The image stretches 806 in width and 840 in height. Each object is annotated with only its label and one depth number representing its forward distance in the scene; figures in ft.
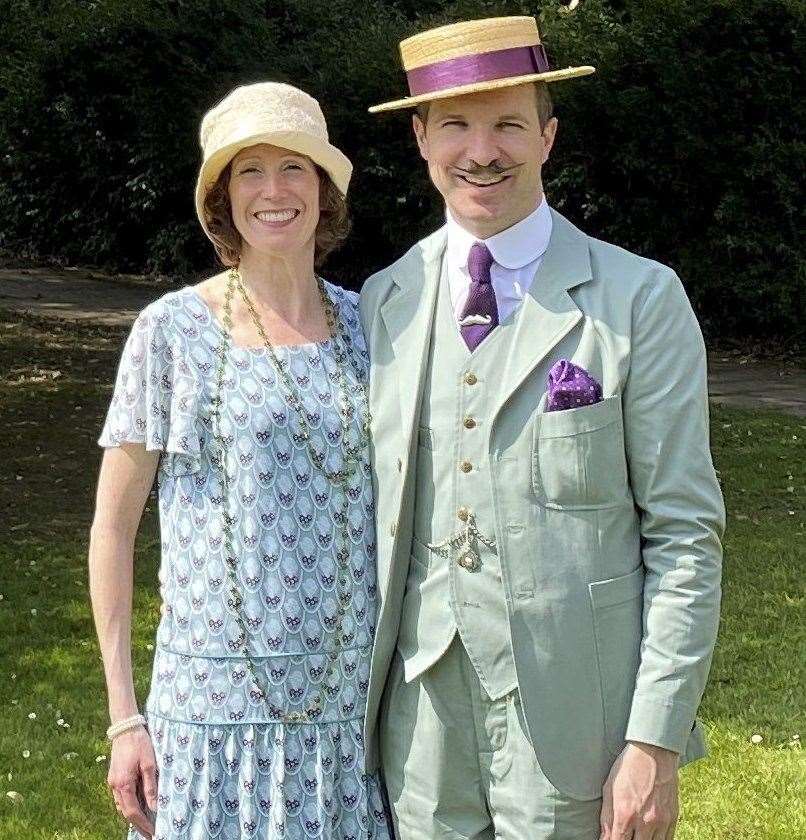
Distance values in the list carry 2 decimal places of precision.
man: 7.78
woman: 8.25
